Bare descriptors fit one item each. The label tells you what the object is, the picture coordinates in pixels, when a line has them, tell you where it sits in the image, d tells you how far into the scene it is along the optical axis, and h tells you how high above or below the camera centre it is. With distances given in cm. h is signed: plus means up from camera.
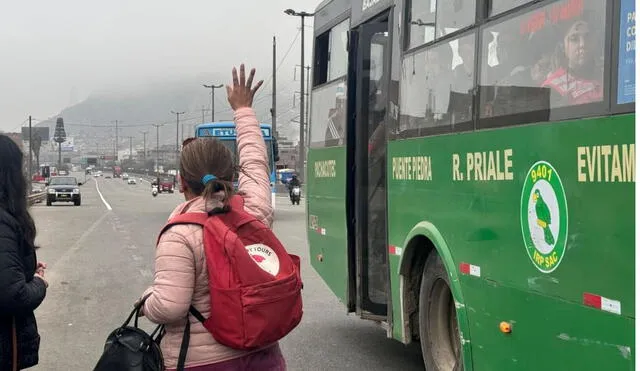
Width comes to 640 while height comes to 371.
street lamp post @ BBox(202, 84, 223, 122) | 7494 +701
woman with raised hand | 281 -44
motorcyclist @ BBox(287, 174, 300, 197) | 3838 -102
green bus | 313 -7
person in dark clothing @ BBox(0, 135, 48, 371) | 317 -49
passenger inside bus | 329 +44
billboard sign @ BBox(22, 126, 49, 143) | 8070 +342
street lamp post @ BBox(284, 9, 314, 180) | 4559 +663
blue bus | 2304 +96
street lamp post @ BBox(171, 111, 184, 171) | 10935 +628
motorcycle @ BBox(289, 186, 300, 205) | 3791 -161
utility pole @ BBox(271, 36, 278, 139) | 5025 +456
